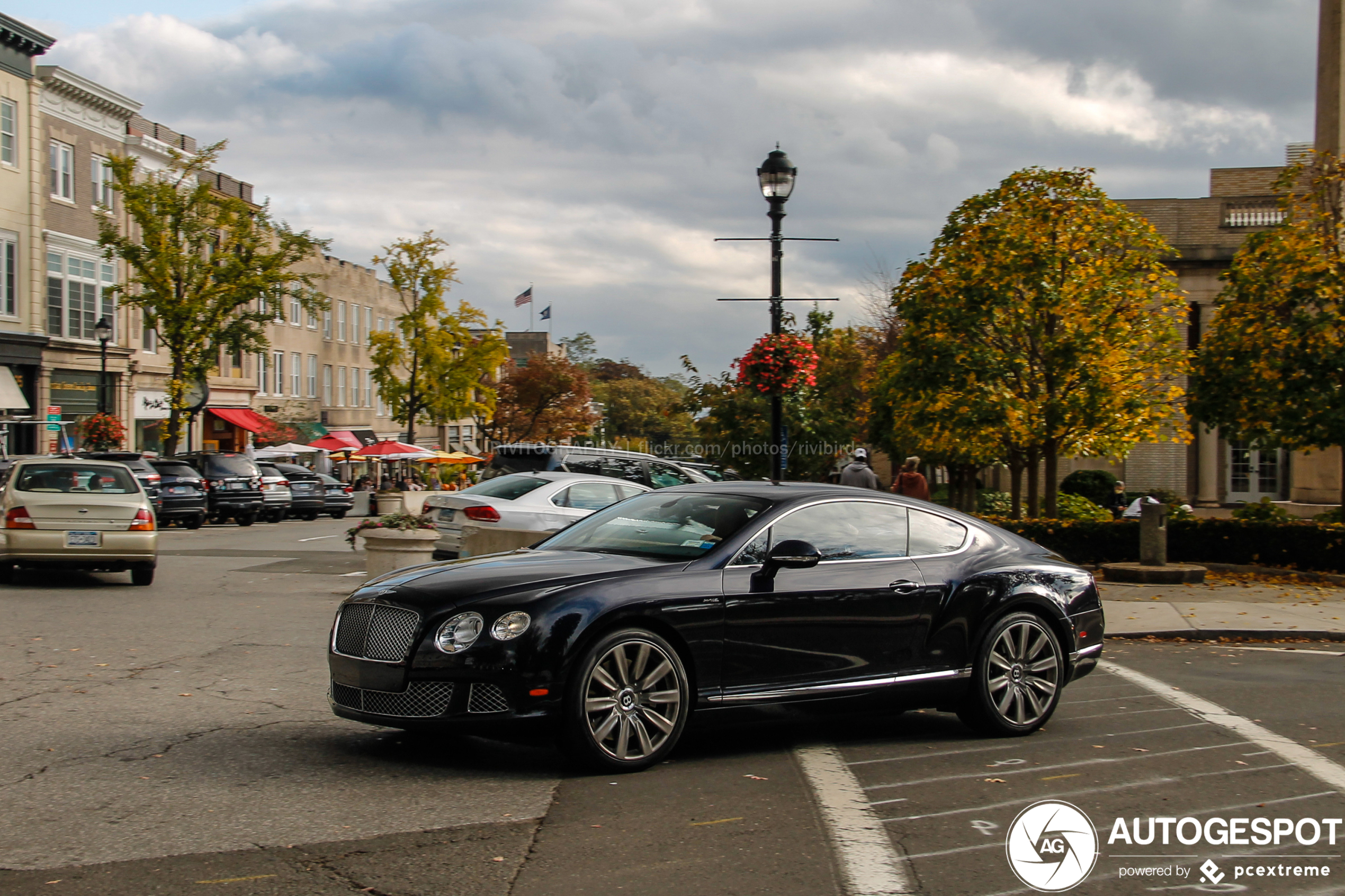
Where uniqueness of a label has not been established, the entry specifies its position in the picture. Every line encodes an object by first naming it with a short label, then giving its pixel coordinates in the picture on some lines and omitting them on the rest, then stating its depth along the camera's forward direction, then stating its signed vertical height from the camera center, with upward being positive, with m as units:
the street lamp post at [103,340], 37.03 +2.27
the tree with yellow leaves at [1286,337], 18.75 +1.32
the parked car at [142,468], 26.22 -1.08
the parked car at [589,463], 21.30 -0.72
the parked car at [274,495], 36.75 -2.22
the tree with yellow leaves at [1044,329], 19.28 +1.46
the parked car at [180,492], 29.73 -1.75
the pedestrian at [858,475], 17.97 -0.73
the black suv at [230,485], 33.16 -1.76
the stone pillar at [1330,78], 26.75 +7.31
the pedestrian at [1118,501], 27.78 -1.67
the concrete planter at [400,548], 14.96 -1.50
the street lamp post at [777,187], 16.78 +3.06
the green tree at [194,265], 38.34 +4.59
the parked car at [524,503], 16.62 -1.10
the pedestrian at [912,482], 17.88 -0.82
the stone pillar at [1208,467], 34.62 -1.11
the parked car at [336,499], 41.41 -2.61
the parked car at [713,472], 26.50 -1.06
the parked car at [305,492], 38.94 -2.26
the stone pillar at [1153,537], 17.86 -1.55
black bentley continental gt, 6.15 -1.05
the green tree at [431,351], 60.88 +3.29
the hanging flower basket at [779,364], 17.56 +0.80
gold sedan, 15.22 -1.24
